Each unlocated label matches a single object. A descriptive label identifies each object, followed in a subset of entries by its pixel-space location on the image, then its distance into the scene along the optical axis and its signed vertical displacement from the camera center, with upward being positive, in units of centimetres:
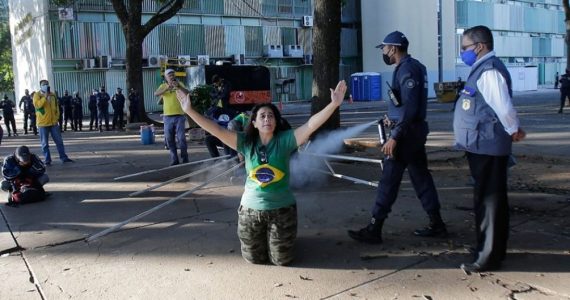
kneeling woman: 484 -72
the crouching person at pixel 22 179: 789 -105
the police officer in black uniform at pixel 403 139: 517 -44
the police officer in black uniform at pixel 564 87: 2125 -6
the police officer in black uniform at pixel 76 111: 2271 -35
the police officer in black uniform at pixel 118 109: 2280 -33
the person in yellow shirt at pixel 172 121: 1057 -42
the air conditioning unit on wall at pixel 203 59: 3426 +235
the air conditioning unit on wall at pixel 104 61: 3142 +222
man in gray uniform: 430 -36
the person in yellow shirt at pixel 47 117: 1165 -28
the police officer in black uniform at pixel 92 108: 2275 -25
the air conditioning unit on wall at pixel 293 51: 3950 +305
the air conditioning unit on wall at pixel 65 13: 3022 +475
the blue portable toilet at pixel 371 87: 3956 +37
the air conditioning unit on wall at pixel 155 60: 3312 +230
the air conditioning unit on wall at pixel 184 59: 3030 +216
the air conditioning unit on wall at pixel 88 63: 3120 +212
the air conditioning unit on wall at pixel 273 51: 3856 +302
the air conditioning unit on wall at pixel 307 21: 4056 +523
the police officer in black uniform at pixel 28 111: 2137 -27
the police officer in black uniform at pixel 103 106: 2220 -18
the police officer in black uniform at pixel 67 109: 2277 -26
